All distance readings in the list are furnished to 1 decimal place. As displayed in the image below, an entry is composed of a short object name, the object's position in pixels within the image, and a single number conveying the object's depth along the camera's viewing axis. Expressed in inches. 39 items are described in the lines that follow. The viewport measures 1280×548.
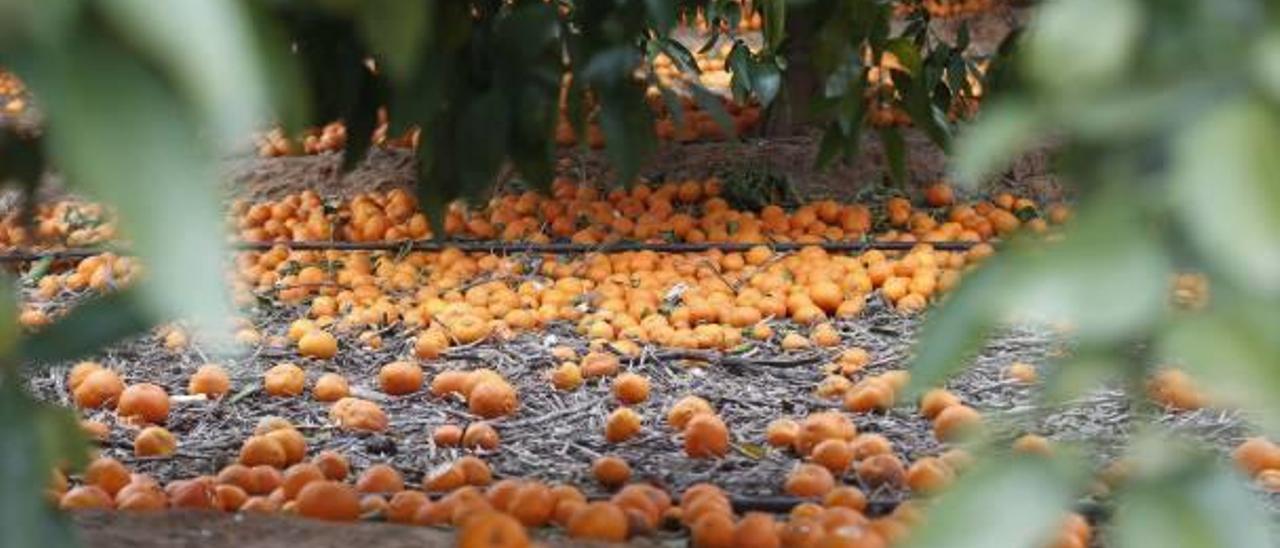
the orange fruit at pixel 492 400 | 159.3
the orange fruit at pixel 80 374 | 168.2
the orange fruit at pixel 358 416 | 152.8
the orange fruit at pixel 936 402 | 153.0
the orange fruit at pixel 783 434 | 144.2
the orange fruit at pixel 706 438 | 139.8
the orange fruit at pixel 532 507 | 110.1
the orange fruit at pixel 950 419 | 136.1
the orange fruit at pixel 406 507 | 113.7
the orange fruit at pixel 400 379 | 169.6
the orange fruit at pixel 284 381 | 168.6
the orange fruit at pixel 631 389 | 164.1
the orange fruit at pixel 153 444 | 143.6
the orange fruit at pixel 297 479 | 119.4
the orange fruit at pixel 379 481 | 123.8
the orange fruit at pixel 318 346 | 188.7
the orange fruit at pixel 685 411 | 149.5
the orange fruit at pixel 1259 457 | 128.6
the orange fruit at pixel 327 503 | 113.1
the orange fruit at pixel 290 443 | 135.8
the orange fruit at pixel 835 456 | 134.0
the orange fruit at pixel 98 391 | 162.2
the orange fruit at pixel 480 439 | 146.4
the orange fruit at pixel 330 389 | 165.3
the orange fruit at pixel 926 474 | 116.9
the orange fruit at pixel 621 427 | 148.5
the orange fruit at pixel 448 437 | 146.4
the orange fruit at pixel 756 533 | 105.4
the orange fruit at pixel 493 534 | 96.1
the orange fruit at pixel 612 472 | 129.9
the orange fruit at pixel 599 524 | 107.9
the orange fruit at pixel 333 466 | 130.6
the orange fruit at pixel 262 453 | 133.0
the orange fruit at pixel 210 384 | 170.4
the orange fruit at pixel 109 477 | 120.6
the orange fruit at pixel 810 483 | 124.6
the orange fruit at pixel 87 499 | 114.2
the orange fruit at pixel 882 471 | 127.3
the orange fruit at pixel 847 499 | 116.3
